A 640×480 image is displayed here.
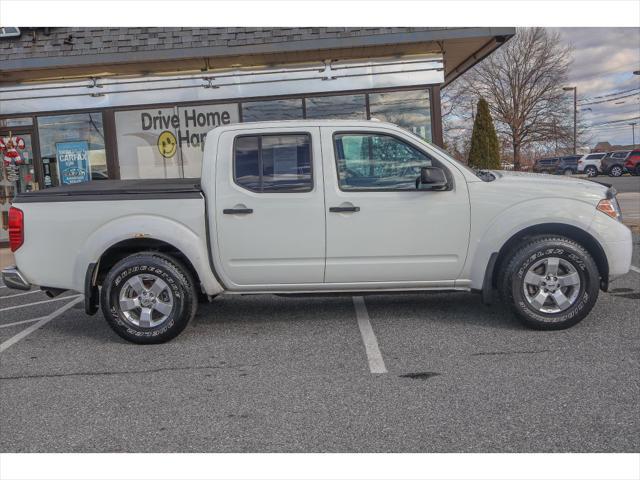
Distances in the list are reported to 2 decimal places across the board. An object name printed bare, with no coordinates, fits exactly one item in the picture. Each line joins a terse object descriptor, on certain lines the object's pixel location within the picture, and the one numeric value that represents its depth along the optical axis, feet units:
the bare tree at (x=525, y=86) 132.67
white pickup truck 17.43
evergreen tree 65.98
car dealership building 36.47
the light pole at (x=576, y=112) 161.64
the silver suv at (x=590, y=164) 135.44
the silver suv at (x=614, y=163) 128.67
